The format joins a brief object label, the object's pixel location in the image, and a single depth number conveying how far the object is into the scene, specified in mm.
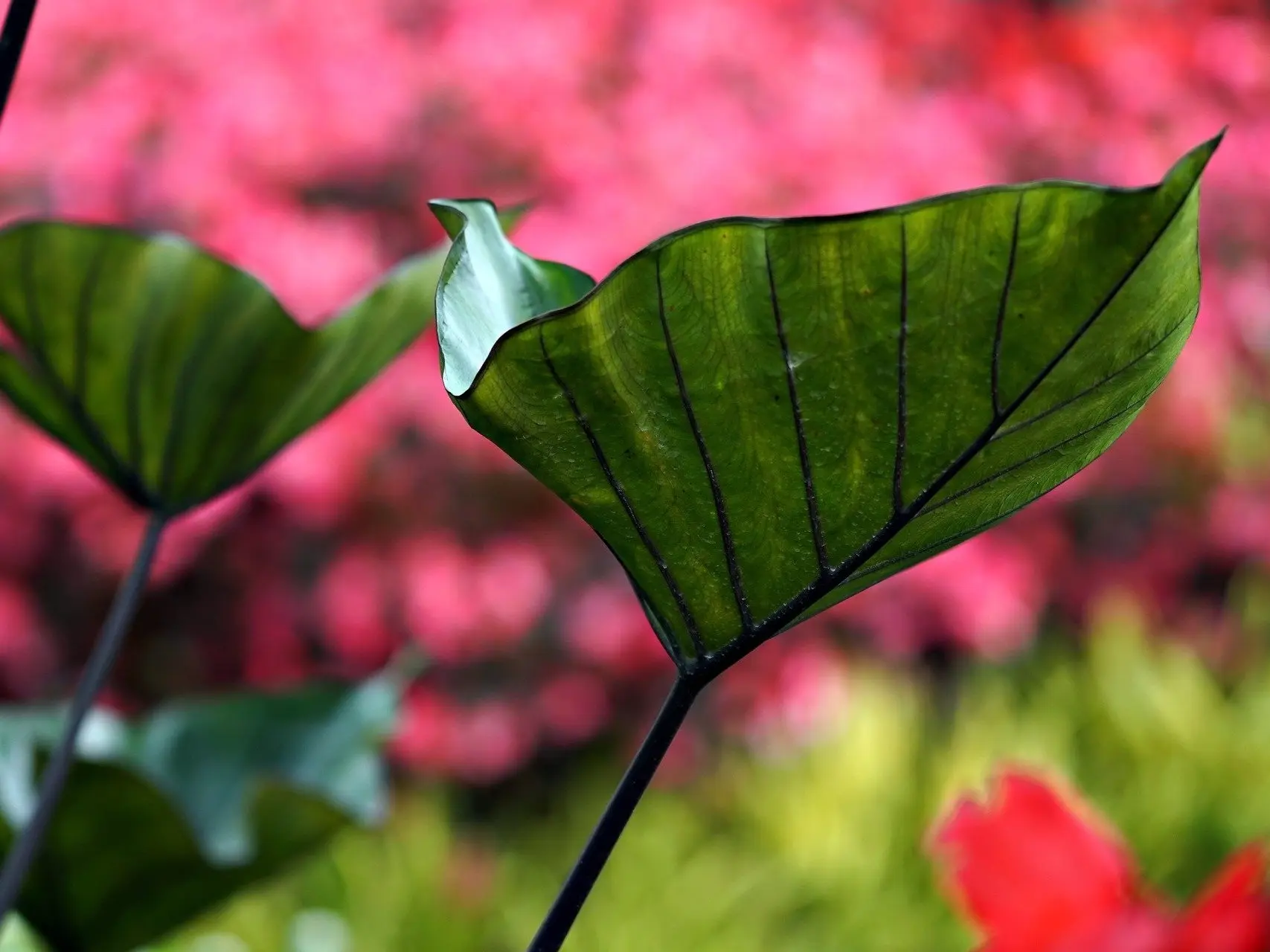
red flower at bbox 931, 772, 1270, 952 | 1363
